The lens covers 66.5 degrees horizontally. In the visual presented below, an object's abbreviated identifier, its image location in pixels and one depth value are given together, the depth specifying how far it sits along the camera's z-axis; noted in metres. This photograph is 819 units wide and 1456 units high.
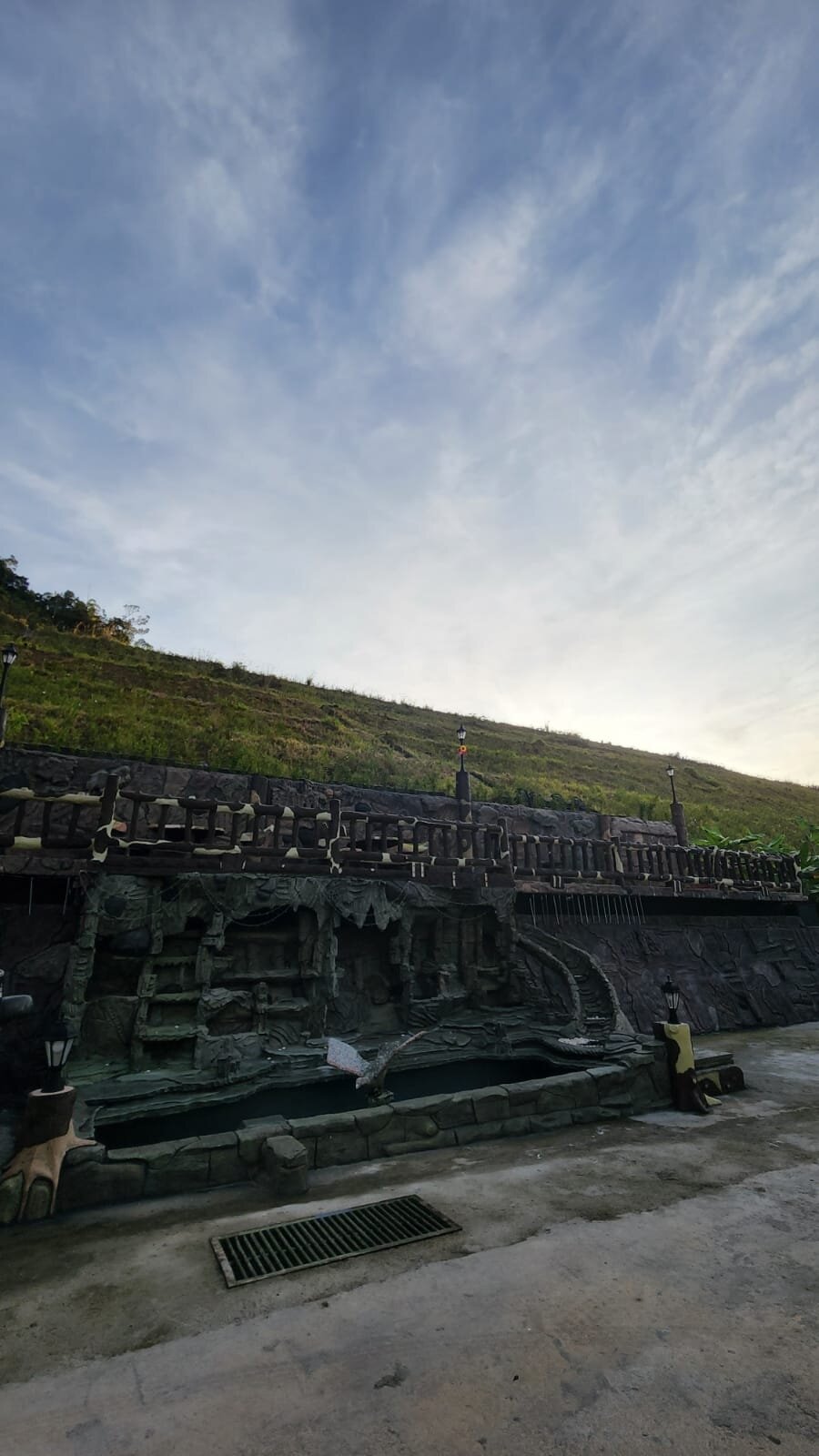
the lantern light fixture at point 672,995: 10.16
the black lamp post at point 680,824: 24.81
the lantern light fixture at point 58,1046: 6.58
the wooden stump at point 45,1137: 6.43
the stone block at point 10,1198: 6.20
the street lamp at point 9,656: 14.38
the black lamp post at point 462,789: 17.50
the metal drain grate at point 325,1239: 5.29
